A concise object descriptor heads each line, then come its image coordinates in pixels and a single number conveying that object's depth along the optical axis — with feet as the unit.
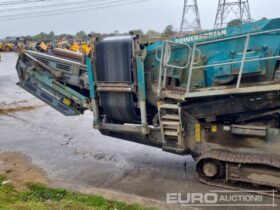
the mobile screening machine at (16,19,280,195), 17.30
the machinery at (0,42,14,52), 163.29
